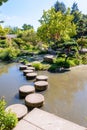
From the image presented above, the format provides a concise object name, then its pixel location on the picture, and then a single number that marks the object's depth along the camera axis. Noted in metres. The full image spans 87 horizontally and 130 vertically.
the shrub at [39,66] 13.62
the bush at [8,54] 18.36
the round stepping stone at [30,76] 11.04
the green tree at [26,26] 69.00
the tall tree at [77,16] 40.78
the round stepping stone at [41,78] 10.07
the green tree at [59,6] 53.58
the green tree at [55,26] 22.17
